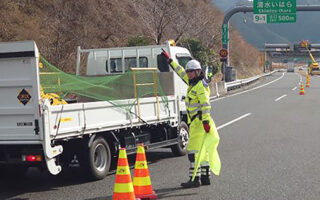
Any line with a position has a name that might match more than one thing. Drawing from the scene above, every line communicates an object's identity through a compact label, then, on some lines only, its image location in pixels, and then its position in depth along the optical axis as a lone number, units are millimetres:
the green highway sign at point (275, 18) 37188
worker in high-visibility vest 7441
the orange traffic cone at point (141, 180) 6680
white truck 6895
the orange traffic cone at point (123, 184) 6156
